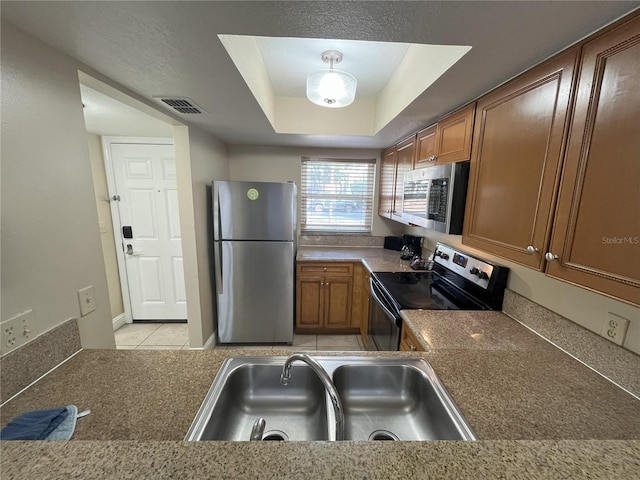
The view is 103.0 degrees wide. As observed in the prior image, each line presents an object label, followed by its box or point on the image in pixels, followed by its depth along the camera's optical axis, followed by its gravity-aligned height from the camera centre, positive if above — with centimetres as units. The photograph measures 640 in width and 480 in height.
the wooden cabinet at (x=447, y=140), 146 +40
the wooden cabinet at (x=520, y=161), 94 +18
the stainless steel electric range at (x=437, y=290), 157 -66
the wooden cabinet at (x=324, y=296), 280 -108
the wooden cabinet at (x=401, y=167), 227 +31
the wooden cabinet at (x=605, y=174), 72 +9
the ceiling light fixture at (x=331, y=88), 152 +67
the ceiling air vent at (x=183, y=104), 156 +59
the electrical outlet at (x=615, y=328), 95 -47
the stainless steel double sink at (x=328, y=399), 101 -84
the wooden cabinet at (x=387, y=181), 273 +21
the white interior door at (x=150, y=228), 275 -37
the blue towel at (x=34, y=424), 66 -62
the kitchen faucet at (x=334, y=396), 81 -62
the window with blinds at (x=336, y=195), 327 +4
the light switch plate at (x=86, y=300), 111 -47
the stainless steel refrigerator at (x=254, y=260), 244 -62
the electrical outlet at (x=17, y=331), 82 -46
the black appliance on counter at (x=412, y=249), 283 -55
